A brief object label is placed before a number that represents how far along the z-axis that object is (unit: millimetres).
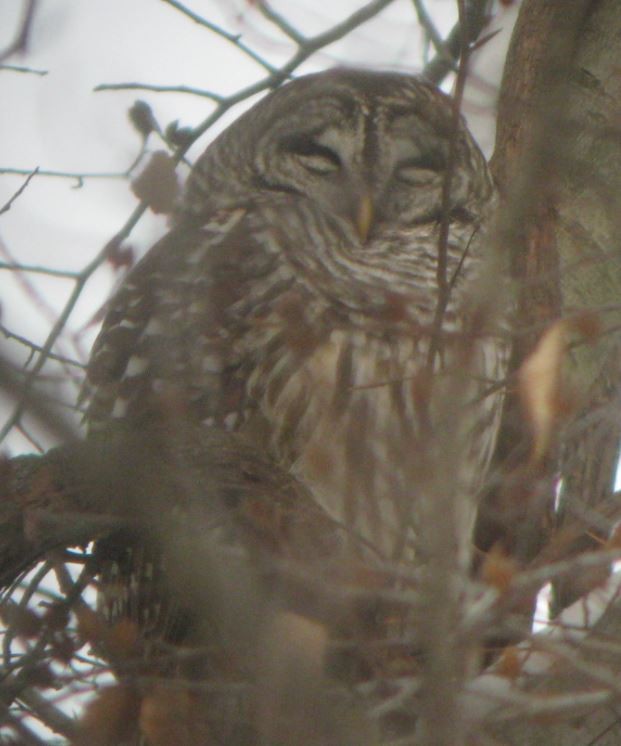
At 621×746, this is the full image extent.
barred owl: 6405
